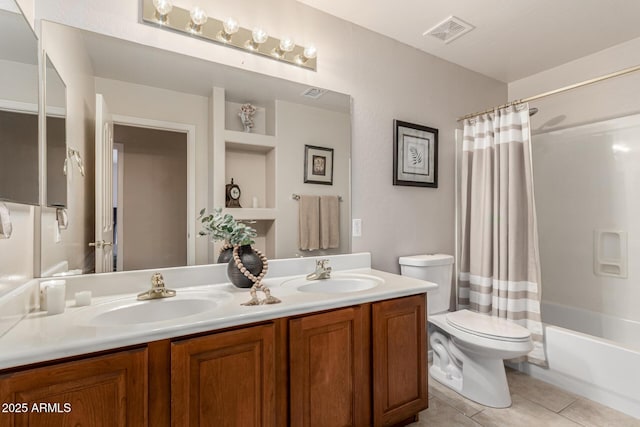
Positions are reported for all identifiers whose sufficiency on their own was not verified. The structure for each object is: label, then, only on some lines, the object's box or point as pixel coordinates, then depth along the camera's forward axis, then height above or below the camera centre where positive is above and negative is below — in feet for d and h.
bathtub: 5.60 -2.96
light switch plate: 6.74 -0.26
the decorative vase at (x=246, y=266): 4.77 -0.79
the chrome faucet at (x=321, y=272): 5.67 -1.03
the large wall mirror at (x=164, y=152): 4.42 +1.06
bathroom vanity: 2.82 -1.62
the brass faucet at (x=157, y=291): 4.24 -1.03
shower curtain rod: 5.67 +2.54
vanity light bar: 4.84 +3.13
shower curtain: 6.88 -0.23
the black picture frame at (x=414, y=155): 7.38 +1.48
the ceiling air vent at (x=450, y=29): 6.70 +4.13
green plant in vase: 4.75 -0.51
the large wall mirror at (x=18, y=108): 3.06 +1.17
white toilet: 5.68 -2.41
